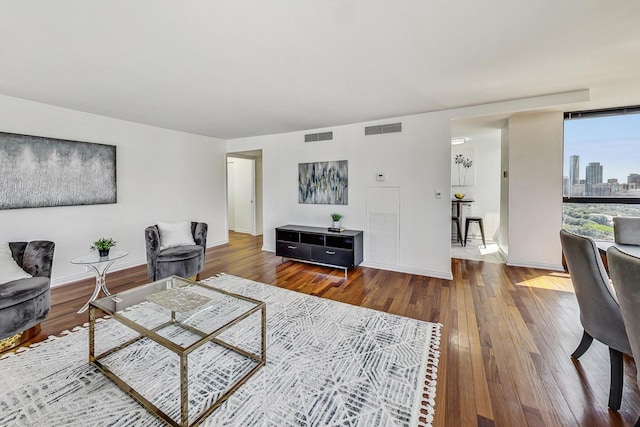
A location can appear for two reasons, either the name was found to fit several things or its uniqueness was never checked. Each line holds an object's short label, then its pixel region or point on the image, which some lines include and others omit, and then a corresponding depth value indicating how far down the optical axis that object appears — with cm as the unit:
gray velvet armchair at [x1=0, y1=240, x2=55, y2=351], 204
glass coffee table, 154
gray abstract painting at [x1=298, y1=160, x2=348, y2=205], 454
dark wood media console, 396
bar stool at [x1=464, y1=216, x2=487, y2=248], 559
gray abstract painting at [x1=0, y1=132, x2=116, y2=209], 307
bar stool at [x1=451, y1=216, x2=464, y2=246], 571
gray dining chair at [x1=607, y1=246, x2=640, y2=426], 114
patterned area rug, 147
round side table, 276
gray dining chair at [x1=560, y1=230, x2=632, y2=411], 151
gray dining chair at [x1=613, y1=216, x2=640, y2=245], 267
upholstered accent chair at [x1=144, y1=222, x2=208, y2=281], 324
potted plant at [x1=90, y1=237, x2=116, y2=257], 287
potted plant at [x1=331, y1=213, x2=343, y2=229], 433
